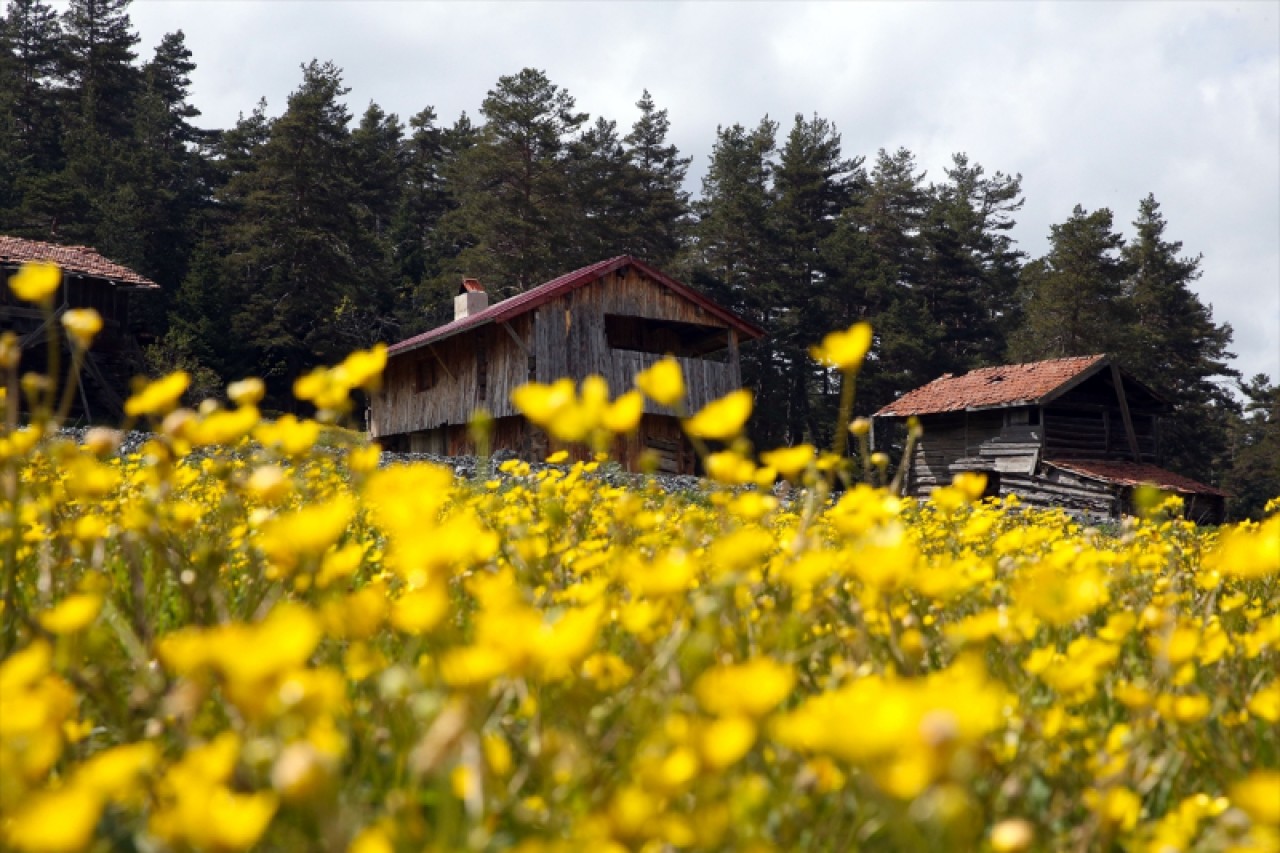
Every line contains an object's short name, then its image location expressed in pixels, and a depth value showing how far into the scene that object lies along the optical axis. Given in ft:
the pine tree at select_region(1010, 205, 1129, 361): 128.77
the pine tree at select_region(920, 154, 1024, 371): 146.82
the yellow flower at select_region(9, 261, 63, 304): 6.16
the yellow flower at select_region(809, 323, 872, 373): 6.04
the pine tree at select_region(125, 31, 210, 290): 118.62
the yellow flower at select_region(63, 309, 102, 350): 6.42
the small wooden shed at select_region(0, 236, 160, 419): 87.20
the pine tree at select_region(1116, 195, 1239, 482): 129.08
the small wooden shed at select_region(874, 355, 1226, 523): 83.15
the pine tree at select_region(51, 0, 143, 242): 110.01
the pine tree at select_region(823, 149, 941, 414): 131.75
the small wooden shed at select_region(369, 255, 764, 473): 72.84
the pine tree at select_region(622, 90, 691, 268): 135.64
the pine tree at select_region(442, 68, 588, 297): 118.93
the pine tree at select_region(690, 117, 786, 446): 131.13
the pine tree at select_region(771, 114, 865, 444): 133.18
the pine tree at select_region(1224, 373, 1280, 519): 140.26
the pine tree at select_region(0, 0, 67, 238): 109.70
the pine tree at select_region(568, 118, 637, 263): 124.36
